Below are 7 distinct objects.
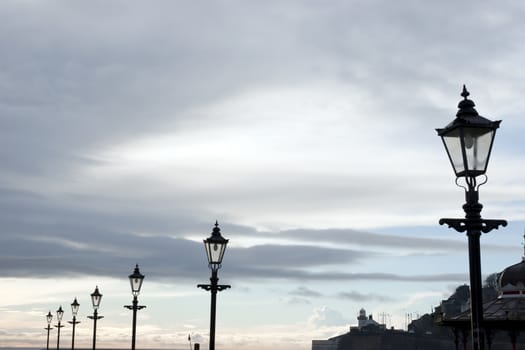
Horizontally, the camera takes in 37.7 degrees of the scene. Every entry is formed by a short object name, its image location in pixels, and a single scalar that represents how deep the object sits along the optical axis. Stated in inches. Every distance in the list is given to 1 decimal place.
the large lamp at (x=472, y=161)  437.1
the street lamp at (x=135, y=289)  1334.9
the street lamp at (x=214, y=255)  915.4
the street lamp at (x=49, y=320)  2684.5
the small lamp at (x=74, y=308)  1967.3
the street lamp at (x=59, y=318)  2316.9
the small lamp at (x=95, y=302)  1633.9
